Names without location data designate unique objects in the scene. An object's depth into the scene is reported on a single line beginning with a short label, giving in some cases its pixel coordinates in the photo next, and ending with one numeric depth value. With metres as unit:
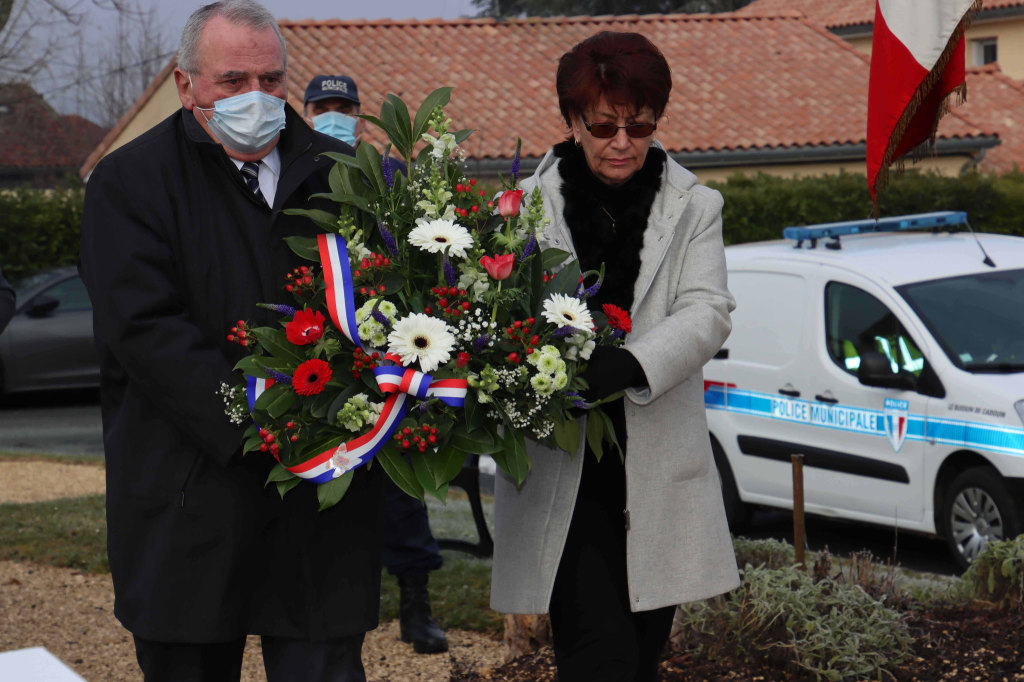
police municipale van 7.13
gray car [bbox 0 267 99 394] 16.34
